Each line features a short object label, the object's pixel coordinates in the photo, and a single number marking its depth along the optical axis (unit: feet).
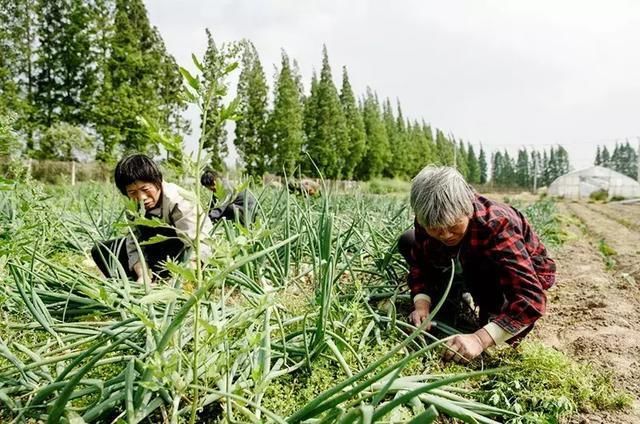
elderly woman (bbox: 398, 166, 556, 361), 4.88
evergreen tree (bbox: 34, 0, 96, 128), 55.21
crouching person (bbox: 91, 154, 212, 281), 7.39
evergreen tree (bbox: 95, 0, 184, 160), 54.08
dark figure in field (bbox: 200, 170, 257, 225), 7.26
